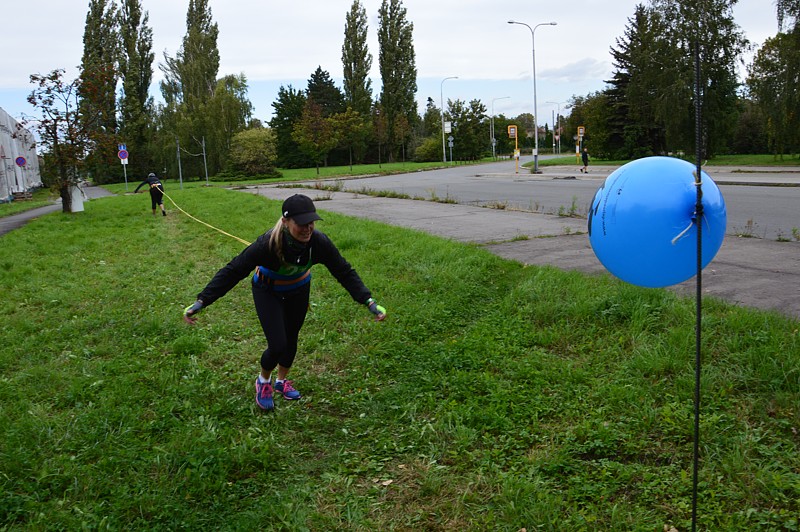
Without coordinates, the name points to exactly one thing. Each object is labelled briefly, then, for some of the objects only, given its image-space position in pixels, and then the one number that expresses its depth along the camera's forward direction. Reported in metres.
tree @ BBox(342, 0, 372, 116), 75.12
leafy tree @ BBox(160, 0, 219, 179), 58.84
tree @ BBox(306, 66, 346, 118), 82.81
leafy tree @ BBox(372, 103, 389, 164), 72.12
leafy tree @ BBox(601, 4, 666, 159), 40.94
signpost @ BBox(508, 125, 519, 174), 43.21
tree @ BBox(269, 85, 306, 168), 78.12
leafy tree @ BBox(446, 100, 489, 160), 70.62
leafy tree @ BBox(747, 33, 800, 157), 33.41
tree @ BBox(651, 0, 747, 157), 37.34
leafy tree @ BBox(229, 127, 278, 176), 57.19
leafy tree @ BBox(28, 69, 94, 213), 19.77
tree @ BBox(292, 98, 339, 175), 50.31
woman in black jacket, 4.49
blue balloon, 3.22
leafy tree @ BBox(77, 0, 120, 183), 20.30
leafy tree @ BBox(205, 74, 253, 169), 58.88
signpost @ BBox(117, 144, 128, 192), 36.10
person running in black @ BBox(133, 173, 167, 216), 19.53
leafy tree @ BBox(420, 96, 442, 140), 83.69
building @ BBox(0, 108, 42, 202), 32.34
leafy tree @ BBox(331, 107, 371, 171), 62.56
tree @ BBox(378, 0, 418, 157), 73.69
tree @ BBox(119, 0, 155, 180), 60.56
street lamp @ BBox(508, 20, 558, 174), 40.17
